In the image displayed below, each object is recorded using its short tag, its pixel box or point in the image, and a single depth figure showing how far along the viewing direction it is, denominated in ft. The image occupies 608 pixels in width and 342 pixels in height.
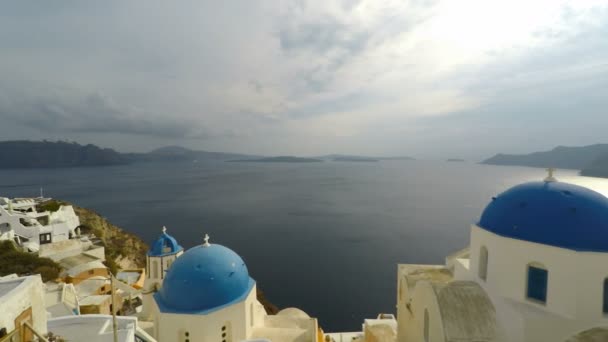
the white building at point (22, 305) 19.80
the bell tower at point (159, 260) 54.44
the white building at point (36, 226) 92.99
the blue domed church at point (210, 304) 36.09
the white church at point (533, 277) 24.94
